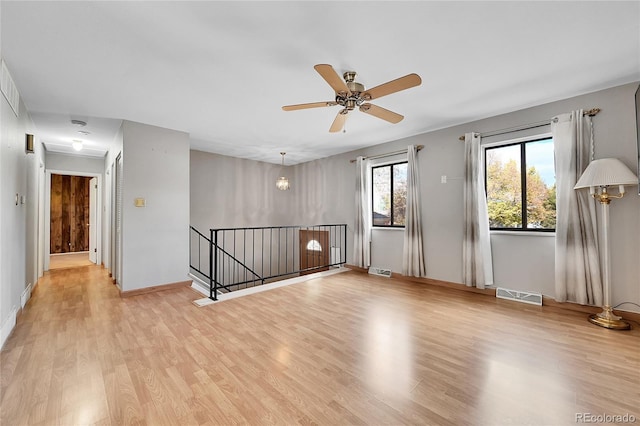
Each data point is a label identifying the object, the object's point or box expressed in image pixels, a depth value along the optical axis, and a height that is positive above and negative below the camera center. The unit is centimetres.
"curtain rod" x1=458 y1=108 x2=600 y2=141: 305 +119
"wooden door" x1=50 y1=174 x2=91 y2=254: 780 +10
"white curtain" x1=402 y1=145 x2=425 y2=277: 457 -21
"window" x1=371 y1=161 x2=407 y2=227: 515 +42
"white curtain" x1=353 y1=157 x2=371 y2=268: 538 -15
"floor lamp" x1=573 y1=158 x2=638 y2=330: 268 +27
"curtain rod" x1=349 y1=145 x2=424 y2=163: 466 +120
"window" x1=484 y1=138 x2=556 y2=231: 350 +40
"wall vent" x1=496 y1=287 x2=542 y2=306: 344 -114
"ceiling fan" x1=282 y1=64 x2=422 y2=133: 214 +114
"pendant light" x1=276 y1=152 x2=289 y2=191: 625 +78
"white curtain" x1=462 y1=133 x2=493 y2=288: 381 -16
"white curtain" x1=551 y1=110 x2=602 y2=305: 302 -9
